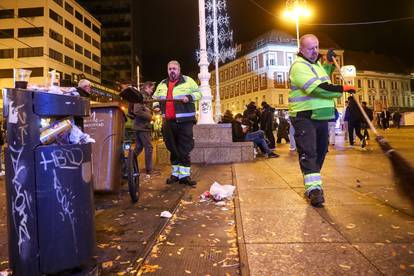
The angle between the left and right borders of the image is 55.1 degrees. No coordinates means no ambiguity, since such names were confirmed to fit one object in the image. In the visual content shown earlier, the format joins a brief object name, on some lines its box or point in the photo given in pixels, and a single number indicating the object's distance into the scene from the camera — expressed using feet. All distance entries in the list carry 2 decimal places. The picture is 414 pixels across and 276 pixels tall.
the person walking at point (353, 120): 44.47
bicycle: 15.98
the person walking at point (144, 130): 25.57
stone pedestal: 33.81
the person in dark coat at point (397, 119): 131.08
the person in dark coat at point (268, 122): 46.03
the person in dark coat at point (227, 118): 38.17
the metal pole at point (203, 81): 39.42
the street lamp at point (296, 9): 72.69
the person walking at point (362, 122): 43.31
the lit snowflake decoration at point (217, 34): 82.74
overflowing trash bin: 7.23
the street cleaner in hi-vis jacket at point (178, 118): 20.76
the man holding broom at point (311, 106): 15.35
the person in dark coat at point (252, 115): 45.23
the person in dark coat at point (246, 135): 36.27
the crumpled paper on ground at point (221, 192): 16.40
